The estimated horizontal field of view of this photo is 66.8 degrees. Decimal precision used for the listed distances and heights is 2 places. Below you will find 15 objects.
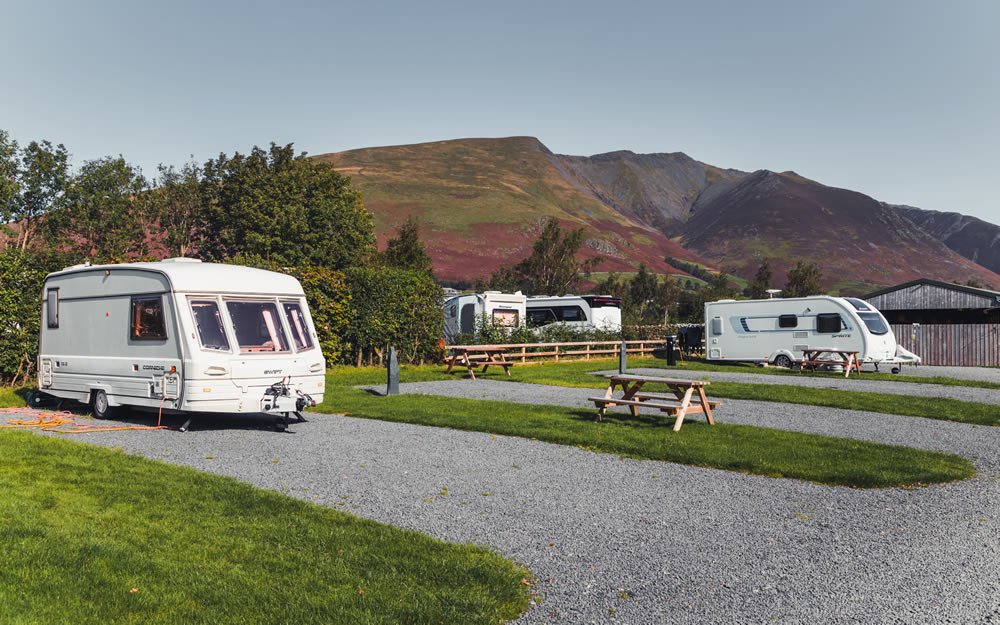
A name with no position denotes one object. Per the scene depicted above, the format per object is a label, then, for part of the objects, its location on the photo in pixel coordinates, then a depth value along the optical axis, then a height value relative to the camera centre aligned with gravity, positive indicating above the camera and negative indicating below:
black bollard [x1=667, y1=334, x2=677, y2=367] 25.80 -0.62
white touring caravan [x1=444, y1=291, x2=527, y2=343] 26.81 +0.84
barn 28.48 +0.67
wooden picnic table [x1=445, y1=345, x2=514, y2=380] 19.94 -0.68
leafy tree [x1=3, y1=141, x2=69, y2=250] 50.53 +9.83
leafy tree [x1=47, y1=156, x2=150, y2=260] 52.91 +8.44
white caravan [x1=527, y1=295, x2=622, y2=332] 29.97 +0.89
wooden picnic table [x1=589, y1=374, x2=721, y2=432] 10.80 -1.01
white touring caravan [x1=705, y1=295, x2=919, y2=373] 23.48 +0.15
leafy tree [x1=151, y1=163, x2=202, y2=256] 52.88 +8.71
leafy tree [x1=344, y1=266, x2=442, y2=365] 20.56 +0.52
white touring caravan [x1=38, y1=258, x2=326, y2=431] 10.23 -0.13
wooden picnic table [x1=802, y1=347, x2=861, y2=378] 22.00 -0.74
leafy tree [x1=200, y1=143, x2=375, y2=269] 45.50 +7.49
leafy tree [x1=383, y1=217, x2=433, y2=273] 44.41 +4.84
